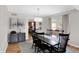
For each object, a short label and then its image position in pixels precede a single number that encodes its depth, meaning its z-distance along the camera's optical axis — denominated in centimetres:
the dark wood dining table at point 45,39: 190
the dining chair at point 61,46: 162
